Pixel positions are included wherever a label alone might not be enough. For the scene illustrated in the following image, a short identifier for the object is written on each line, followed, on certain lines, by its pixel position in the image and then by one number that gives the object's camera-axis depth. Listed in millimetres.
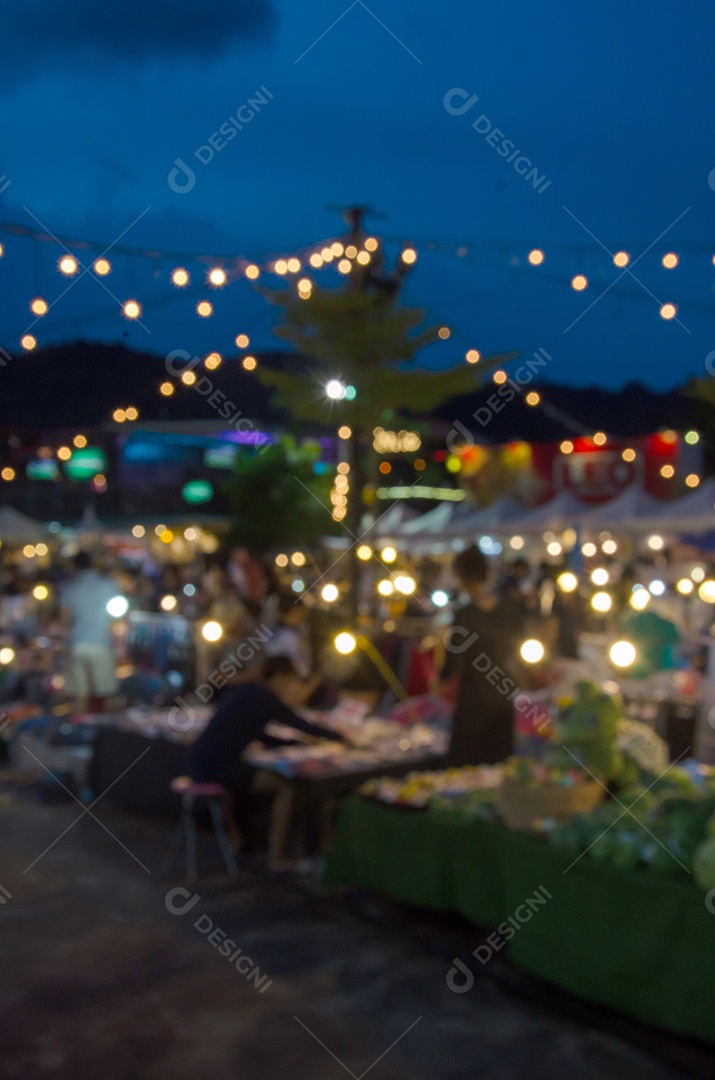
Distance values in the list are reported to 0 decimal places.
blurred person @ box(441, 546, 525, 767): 5855
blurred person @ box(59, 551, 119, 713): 8930
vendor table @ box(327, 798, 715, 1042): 3766
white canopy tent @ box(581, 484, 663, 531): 15406
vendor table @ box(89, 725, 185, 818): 7223
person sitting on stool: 6137
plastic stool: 6059
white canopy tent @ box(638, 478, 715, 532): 13922
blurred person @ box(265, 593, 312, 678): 8102
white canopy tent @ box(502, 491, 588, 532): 16609
